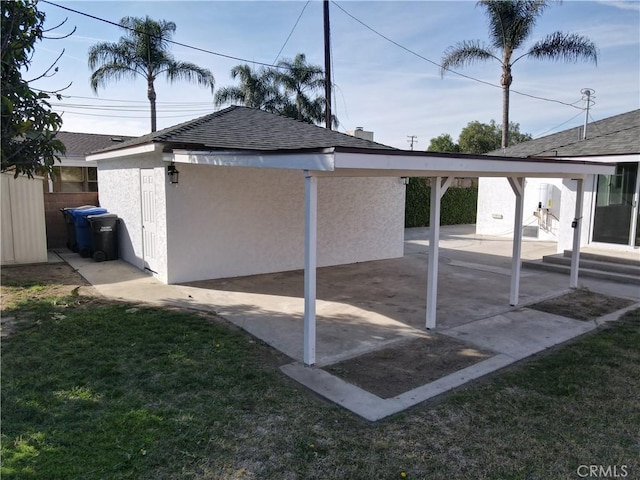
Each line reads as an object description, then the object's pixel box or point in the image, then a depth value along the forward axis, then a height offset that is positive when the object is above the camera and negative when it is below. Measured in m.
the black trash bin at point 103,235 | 10.72 -1.08
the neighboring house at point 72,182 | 13.03 +0.31
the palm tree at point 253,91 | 25.80 +5.84
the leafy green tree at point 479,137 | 43.84 +5.65
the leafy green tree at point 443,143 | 42.75 +4.98
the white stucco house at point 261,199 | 5.69 -0.14
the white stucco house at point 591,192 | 11.08 +0.10
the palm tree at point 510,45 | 17.67 +6.13
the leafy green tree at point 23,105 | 4.03 +0.80
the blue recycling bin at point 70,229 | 11.77 -1.04
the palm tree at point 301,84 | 25.45 +6.22
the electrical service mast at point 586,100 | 13.42 +2.92
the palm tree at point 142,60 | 20.59 +6.20
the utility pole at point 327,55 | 15.84 +4.86
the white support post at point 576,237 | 8.39 -0.79
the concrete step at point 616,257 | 9.97 -1.41
